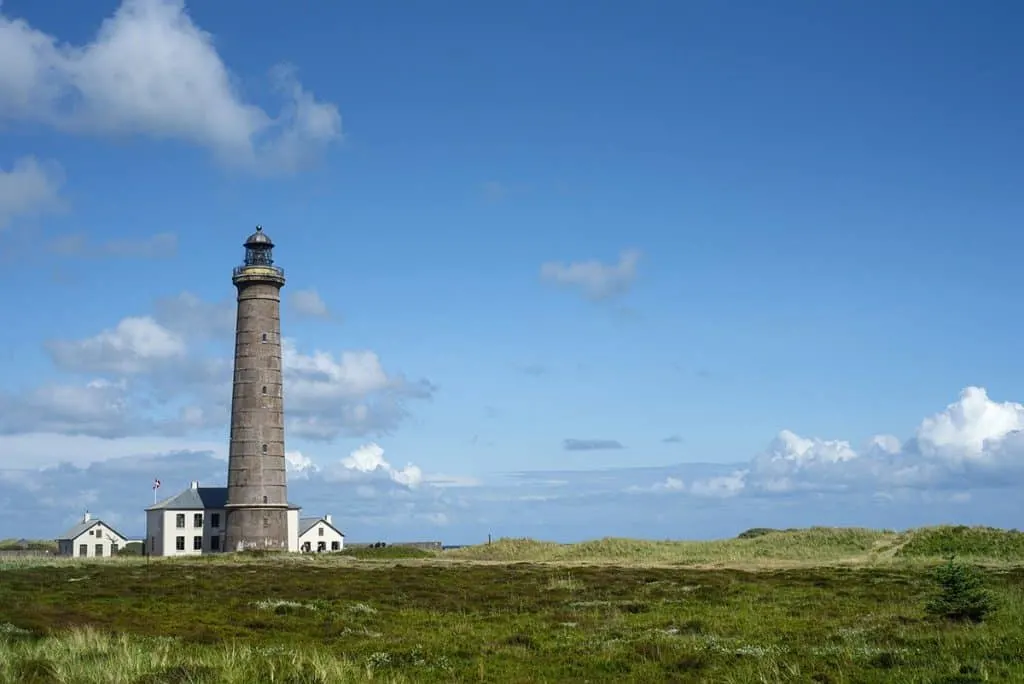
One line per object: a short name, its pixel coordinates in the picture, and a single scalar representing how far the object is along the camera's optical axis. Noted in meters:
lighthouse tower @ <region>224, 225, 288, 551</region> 82.88
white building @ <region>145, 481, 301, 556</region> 93.00
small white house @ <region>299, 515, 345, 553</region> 100.00
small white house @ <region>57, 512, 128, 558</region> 98.94
